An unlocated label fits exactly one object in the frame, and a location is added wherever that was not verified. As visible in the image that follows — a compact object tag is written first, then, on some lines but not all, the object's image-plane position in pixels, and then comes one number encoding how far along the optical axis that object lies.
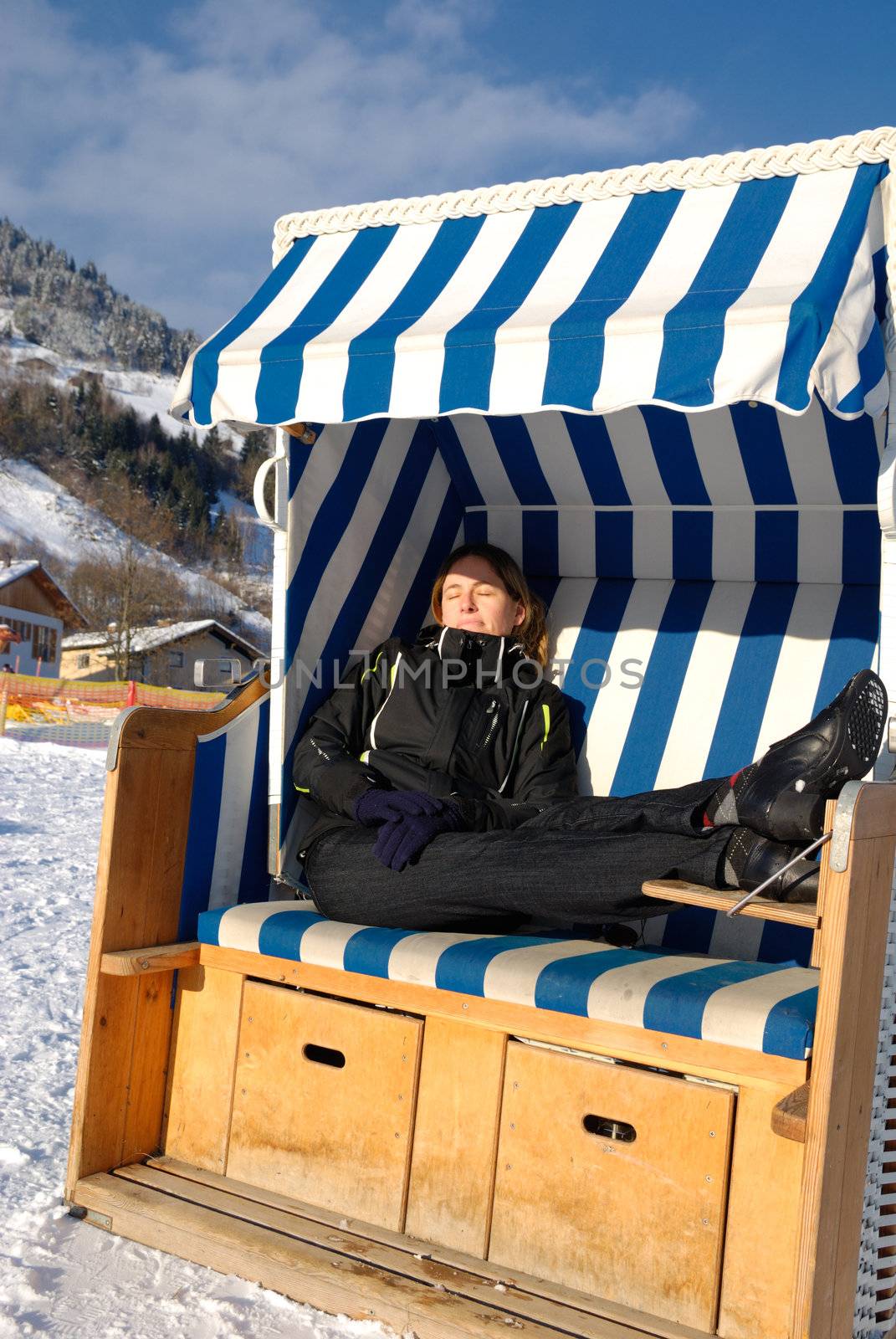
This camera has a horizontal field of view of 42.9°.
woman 2.26
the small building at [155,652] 48.72
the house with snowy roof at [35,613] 46.25
